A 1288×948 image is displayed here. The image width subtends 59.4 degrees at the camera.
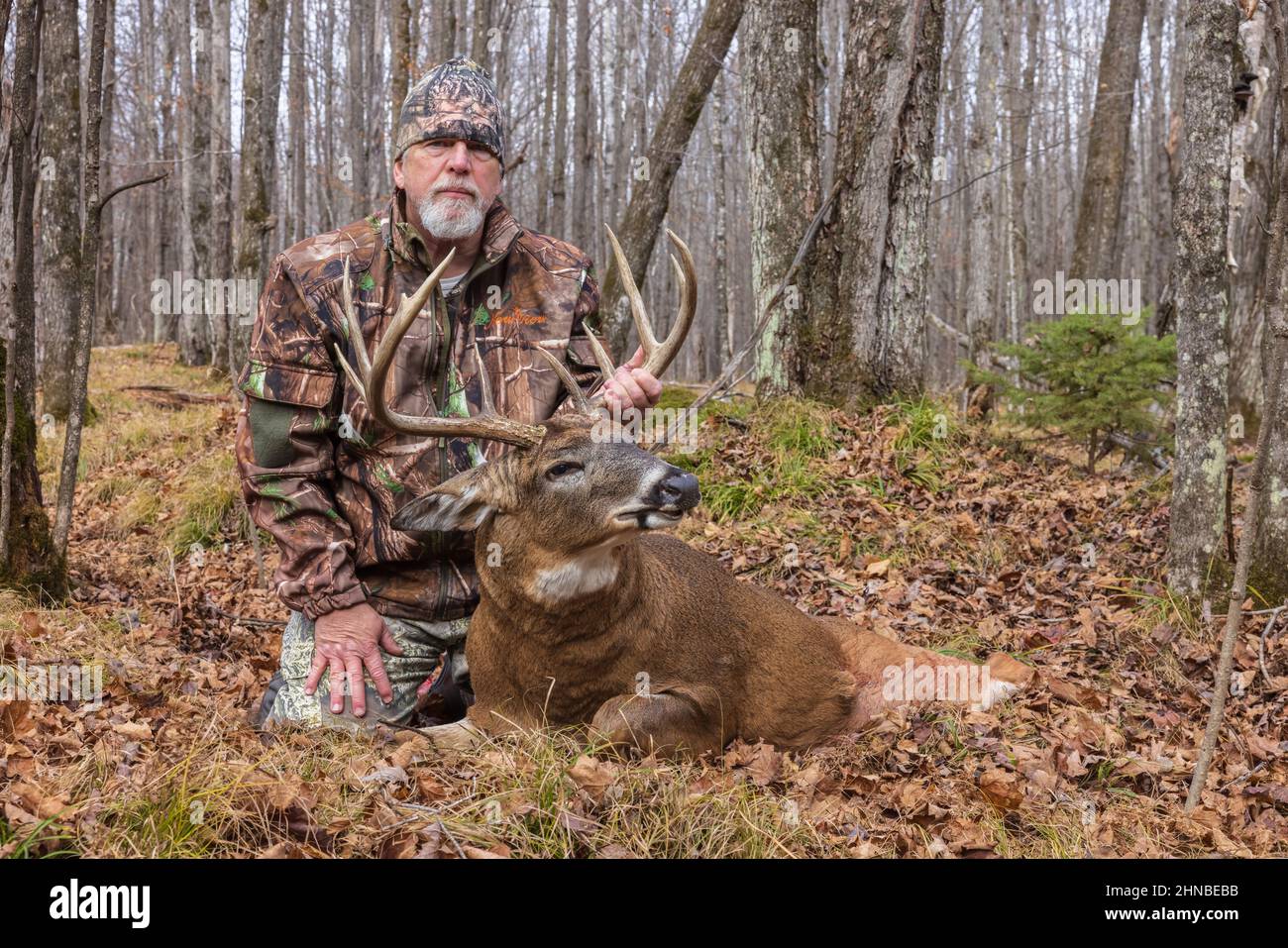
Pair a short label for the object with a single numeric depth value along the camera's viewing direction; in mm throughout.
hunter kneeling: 4859
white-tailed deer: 4109
